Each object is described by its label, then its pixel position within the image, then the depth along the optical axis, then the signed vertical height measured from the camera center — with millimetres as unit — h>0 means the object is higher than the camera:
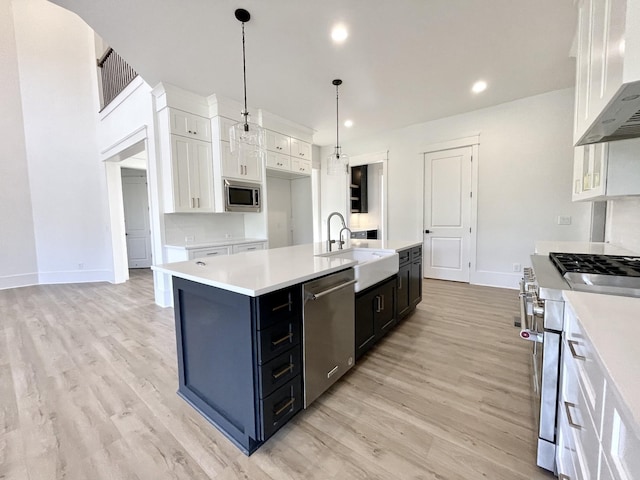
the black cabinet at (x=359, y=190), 6633 +808
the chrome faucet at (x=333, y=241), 2465 -190
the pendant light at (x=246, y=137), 2295 +769
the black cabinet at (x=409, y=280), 2740 -636
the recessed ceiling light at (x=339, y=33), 2462 +1770
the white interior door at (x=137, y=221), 6734 +118
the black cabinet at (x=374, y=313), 2088 -773
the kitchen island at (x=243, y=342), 1306 -623
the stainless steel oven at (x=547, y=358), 1126 -599
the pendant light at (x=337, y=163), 3375 +756
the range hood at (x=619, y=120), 881 +422
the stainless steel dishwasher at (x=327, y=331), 1545 -675
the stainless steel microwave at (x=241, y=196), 3912 +420
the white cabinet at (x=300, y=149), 4893 +1379
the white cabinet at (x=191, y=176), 3531 +665
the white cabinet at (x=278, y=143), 4470 +1376
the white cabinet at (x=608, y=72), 771 +529
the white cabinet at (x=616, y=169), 1553 +294
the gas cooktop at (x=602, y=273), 1084 -248
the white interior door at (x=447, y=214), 4512 +124
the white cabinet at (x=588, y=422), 535 -520
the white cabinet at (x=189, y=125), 3490 +1345
